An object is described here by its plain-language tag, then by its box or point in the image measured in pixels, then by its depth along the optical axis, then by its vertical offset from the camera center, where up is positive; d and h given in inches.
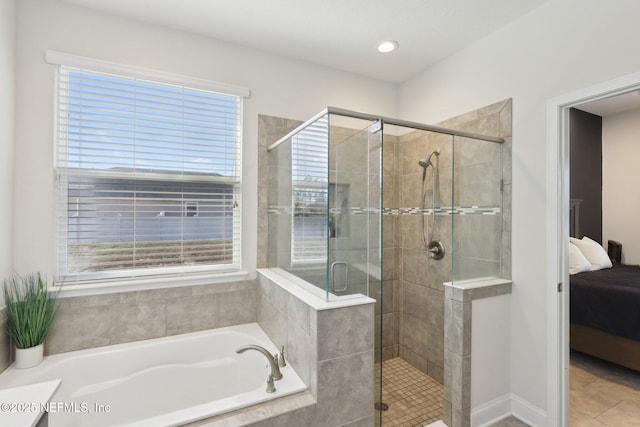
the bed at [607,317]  103.7 -35.3
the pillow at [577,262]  133.4 -19.8
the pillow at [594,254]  143.9 -17.6
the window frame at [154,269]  81.0 -12.2
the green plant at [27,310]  73.2 -22.5
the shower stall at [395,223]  72.4 -2.0
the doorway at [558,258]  76.9 -10.4
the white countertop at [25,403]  34.7 -22.7
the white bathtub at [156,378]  69.3 -41.2
